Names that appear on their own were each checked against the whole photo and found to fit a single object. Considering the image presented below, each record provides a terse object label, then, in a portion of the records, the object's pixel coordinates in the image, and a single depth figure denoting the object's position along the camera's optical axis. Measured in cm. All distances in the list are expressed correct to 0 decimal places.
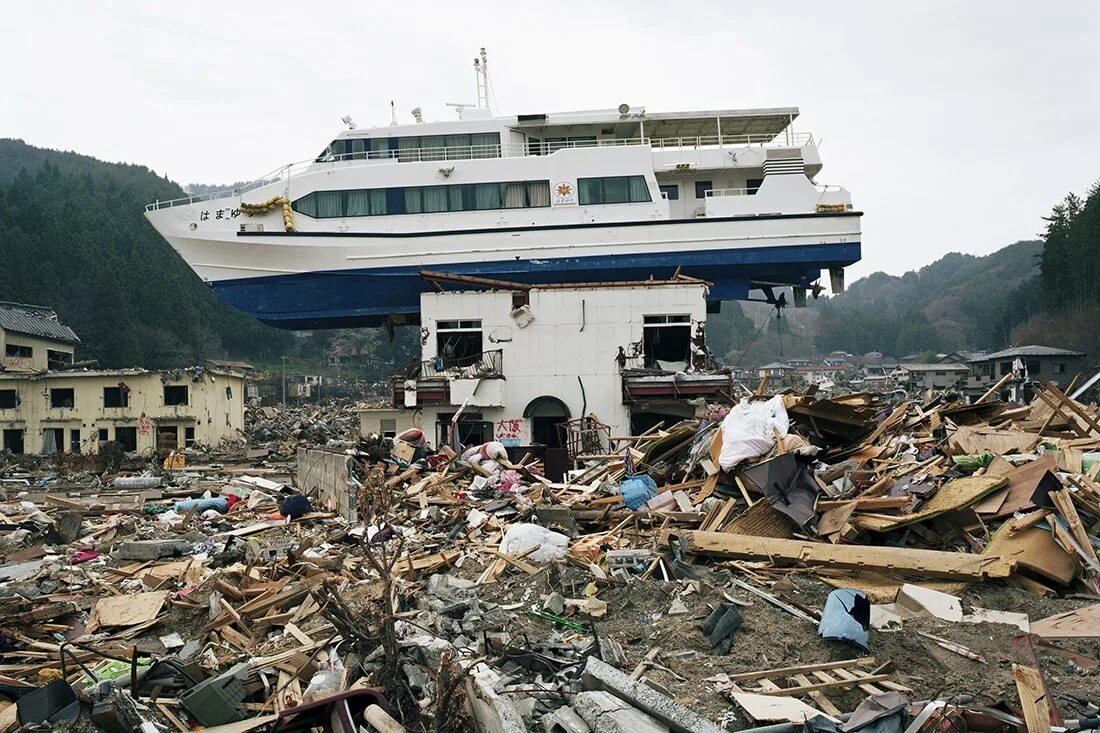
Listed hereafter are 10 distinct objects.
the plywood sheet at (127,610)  707
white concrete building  2031
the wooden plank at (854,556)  694
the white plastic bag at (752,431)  899
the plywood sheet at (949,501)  782
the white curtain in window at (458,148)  2639
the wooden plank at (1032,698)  439
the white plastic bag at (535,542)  829
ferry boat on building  2486
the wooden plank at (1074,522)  708
